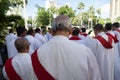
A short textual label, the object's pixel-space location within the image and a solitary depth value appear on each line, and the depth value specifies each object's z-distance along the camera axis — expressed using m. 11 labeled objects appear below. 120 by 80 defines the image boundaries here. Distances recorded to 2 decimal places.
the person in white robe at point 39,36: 4.01
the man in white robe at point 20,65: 1.63
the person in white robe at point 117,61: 2.47
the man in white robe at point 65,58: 1.16
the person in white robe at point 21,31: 2.56
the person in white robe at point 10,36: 3.86
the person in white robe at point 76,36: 2.97
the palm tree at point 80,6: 35.25
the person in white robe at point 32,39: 3.22
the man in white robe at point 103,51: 2.43
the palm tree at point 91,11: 37.64
